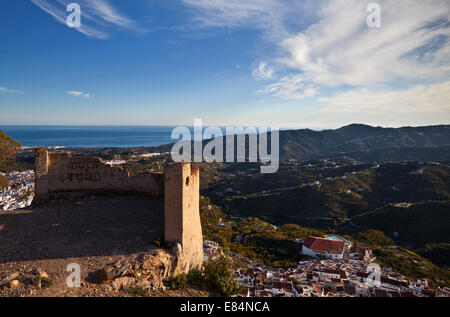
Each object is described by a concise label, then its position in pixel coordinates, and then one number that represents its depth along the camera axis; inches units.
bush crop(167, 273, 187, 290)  282.2
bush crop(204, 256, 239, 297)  317.1
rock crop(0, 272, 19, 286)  217.6
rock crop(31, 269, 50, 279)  227.0
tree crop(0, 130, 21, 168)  488.1
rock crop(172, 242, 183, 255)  297.4
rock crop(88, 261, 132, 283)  242.8
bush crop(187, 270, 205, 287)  311.0
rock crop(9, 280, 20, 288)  213.8
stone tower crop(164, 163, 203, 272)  298.2
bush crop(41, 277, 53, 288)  222.0
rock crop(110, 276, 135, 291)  242.5
